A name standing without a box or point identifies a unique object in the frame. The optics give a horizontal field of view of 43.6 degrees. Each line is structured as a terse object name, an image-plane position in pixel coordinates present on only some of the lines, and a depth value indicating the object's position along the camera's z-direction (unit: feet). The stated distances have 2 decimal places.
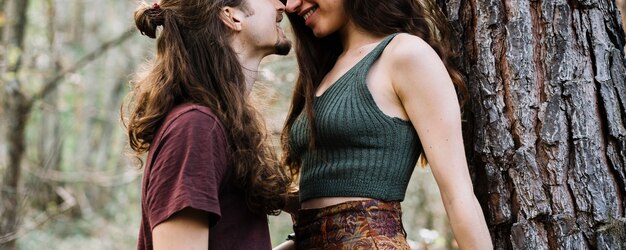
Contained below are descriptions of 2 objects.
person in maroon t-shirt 7.02
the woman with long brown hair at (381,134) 7.93
